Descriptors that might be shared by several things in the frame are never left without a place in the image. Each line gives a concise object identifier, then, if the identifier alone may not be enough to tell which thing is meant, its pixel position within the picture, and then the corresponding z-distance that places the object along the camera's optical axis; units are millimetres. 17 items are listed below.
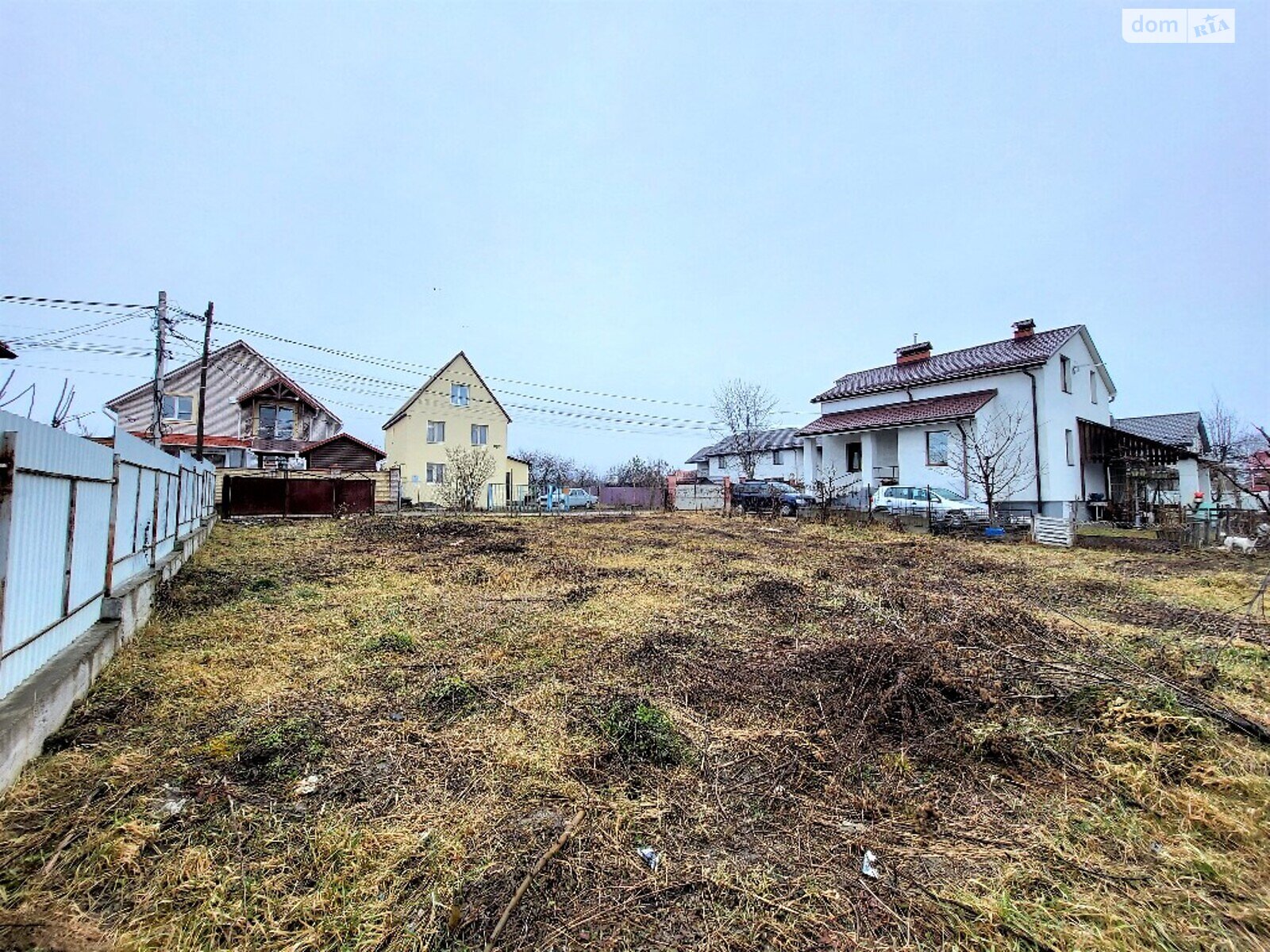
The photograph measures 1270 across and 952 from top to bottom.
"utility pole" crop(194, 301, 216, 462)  17219
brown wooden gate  17234
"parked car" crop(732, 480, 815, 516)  22156
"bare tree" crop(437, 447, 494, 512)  26109
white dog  10914
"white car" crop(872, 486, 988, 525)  15384
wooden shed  29094
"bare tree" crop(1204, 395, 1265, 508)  19844
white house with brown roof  18766
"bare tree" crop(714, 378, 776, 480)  42031
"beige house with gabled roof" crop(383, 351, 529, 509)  30766
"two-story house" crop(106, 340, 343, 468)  28609
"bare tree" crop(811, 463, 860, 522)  19984
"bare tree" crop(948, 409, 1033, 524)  18797
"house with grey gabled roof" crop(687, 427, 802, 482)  41031
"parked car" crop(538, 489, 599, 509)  34156
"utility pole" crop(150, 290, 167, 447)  16250
